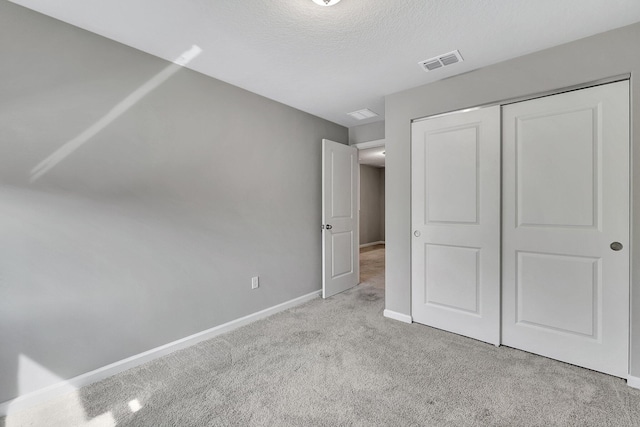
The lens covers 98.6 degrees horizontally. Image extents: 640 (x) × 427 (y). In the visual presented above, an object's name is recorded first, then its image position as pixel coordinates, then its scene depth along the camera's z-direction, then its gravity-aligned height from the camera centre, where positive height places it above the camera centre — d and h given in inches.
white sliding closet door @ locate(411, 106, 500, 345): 93.1 -5.9
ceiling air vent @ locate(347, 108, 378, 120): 133.4 +47.0
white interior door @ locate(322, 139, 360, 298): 139.5 -5.4
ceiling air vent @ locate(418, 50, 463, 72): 84.7 +46.7
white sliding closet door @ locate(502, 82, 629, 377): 74.4 -6.3
